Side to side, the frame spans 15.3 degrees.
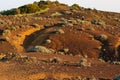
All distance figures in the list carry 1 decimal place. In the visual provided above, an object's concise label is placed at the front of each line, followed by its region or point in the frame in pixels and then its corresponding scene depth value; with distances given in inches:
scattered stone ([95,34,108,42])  1724.9
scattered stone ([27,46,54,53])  1316.4
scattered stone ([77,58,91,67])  985.3
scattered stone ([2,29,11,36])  1768.0
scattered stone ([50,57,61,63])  1044.7
